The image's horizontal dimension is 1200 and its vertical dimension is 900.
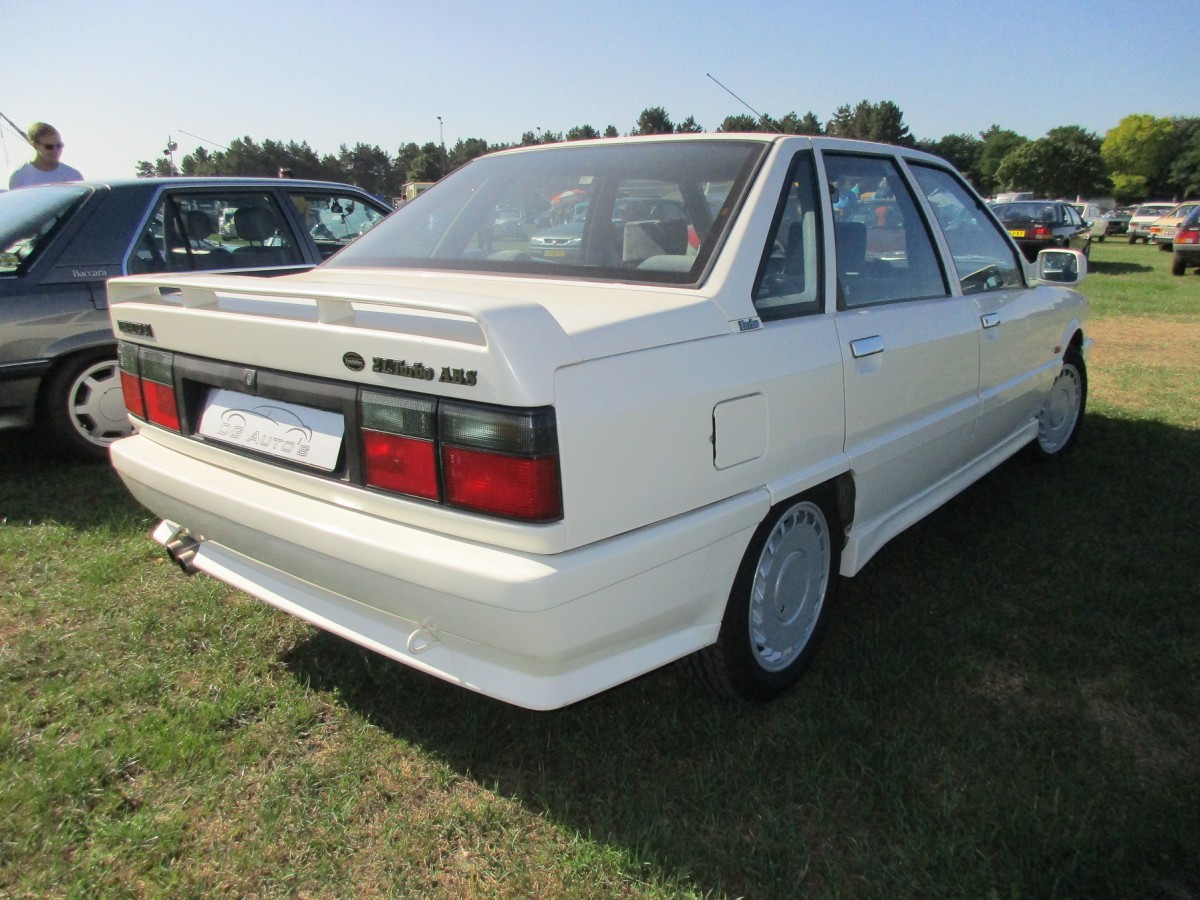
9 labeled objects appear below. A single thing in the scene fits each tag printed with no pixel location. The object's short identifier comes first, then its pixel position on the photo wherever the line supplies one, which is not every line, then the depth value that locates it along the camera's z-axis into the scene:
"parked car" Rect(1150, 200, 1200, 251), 25.56
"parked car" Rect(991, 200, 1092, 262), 17.16
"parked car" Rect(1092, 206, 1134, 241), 33.94
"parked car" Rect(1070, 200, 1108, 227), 32.50
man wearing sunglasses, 6.02
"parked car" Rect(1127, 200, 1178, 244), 30.28
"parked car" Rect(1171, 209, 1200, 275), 16.81
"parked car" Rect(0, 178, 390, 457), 4.08
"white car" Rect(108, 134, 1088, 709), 1.69
